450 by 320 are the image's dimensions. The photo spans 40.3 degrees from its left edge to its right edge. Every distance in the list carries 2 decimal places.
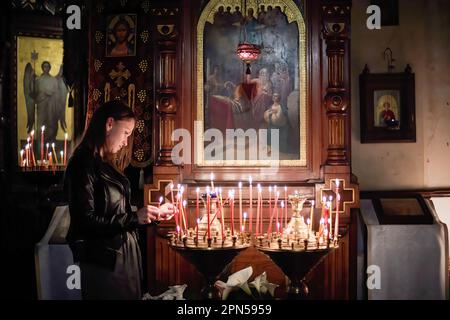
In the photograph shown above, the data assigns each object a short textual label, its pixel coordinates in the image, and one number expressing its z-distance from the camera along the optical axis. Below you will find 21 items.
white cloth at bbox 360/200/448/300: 5.51
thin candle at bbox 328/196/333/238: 4.79
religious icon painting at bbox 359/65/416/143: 6.42
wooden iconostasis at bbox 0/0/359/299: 5.50
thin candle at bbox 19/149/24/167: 6.74
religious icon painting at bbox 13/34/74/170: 6.91
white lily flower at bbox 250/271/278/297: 4.93
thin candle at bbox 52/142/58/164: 7.07
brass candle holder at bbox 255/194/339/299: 4.51
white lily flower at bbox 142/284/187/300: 4.92
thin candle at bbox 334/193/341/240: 4.71
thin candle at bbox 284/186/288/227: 5.27
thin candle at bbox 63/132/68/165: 6.87
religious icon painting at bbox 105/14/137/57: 6.11
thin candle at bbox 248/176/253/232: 5.01
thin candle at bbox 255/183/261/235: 4.98
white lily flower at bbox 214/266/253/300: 4.86
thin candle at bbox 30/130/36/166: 6.78
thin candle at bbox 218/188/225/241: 4.67
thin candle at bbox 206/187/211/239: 4.59
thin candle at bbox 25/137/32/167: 6.62
